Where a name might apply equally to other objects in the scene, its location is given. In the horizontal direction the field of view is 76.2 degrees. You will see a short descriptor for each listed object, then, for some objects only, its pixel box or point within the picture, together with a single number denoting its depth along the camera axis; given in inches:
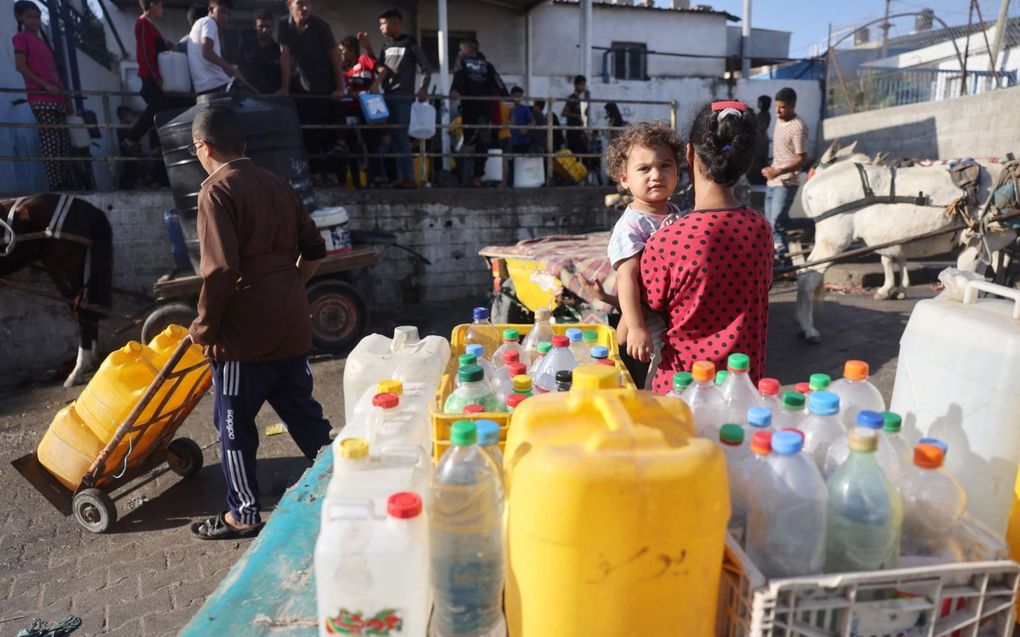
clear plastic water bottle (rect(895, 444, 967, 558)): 50.4
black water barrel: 218.7
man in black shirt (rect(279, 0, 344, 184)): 309.7
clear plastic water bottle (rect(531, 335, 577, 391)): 82.1
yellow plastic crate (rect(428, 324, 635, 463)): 62.5
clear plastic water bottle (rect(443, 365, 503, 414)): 68.2
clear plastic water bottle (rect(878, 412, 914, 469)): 54.4
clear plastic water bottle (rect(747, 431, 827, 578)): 48.1
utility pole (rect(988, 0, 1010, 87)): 485.4
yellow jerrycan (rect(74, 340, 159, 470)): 143.7
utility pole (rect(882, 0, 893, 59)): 782.2
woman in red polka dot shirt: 81.4
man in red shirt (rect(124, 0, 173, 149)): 289.9
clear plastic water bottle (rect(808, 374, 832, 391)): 67.7
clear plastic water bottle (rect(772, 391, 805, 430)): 61.1
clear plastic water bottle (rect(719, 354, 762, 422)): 70.0
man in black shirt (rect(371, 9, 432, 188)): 335.3
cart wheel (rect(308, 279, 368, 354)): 248.7
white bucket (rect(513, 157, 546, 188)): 365.4
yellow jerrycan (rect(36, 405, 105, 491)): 146.3
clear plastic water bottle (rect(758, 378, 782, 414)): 68.6
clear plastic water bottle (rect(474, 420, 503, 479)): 54.6
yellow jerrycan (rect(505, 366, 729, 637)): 43.3
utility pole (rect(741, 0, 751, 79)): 674.8
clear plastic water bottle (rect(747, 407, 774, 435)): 56.3
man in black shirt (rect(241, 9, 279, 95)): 318.7
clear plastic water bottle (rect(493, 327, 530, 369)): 90.1
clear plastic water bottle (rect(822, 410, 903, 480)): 52.7
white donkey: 261.9
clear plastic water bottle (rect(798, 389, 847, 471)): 57.1
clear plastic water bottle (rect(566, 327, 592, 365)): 92.6
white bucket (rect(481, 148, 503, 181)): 369.7
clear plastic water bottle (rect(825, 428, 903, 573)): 47.3
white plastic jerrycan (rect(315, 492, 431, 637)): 47.8
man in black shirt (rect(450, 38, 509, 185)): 372.8
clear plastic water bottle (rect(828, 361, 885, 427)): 66.9
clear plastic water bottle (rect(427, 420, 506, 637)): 50.9
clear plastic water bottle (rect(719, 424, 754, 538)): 53.0
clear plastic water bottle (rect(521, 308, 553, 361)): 99.4
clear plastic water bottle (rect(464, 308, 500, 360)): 103.9
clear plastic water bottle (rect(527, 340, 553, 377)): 85.4
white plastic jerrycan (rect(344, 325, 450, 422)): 96.9
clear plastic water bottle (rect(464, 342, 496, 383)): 84.1
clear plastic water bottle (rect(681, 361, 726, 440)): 66.8
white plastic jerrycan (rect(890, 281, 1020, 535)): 57.4
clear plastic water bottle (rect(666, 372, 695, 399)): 72.8
